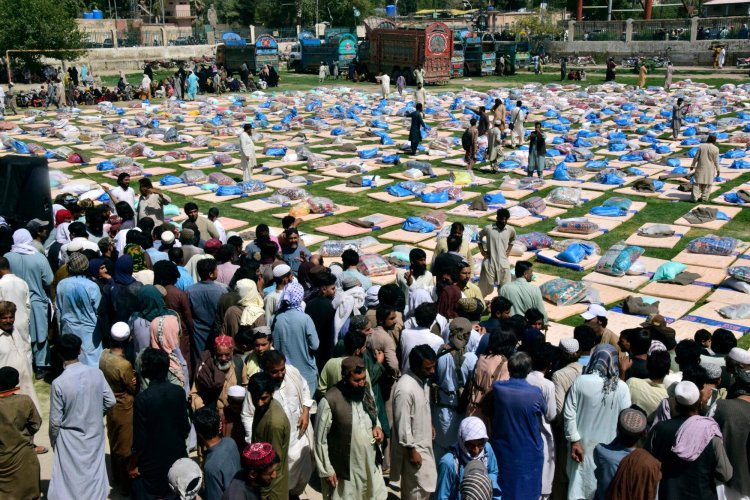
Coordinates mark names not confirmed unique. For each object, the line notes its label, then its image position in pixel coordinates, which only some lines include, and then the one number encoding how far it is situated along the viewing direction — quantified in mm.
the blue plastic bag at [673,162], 15125
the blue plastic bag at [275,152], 16484
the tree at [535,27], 51484
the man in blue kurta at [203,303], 6117
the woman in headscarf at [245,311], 5707
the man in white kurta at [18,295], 6148
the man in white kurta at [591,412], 4574
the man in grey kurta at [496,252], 8117
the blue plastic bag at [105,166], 15172
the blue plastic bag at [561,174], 14180
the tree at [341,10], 62594
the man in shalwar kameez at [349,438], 4488
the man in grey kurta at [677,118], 17484
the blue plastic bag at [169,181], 14047
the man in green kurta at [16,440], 4539
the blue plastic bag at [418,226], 11102
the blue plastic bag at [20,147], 16100
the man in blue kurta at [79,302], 6145
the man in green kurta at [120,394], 5062
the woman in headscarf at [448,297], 6133
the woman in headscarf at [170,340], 5426
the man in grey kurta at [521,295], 6305
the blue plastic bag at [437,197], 12742
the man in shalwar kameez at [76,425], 4723
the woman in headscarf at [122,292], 6035
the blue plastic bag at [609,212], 11828
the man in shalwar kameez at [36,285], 6836
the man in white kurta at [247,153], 13500
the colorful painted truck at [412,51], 29406
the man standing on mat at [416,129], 15805
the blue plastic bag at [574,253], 9734
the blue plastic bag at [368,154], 16344
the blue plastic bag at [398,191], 13228
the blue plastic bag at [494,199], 12422
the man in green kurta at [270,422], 4270
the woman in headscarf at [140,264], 6559
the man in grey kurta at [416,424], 4574
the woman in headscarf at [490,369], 4699
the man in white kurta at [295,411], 4590
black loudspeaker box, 9242
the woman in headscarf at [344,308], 5855
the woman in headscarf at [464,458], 3895
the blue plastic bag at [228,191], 13281
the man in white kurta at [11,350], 5430
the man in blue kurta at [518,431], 4441
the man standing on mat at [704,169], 12227
